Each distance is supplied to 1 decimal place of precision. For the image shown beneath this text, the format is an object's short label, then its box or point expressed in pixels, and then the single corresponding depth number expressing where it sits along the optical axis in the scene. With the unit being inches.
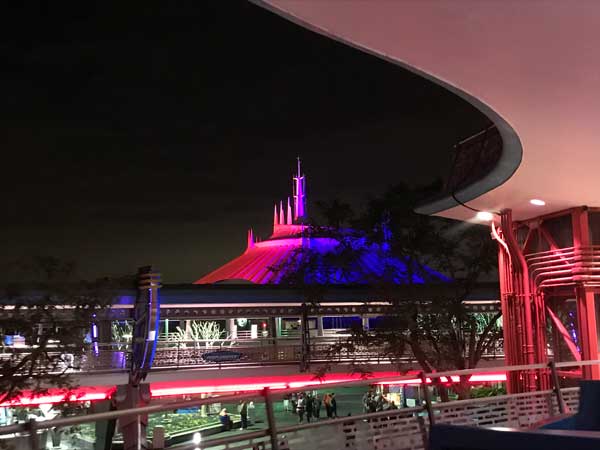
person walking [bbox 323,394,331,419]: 997.2
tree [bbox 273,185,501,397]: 741.9
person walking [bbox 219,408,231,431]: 1097.4
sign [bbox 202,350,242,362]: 959.0
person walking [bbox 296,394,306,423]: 1017.3
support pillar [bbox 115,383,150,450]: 826.2
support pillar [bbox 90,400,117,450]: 893.7
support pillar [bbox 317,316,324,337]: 1214.7
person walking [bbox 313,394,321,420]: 1165.5
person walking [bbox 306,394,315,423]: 1024.2
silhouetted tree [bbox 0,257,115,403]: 649.6
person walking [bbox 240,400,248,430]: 920.9
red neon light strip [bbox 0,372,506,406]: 860.9
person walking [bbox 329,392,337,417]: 1126.1
